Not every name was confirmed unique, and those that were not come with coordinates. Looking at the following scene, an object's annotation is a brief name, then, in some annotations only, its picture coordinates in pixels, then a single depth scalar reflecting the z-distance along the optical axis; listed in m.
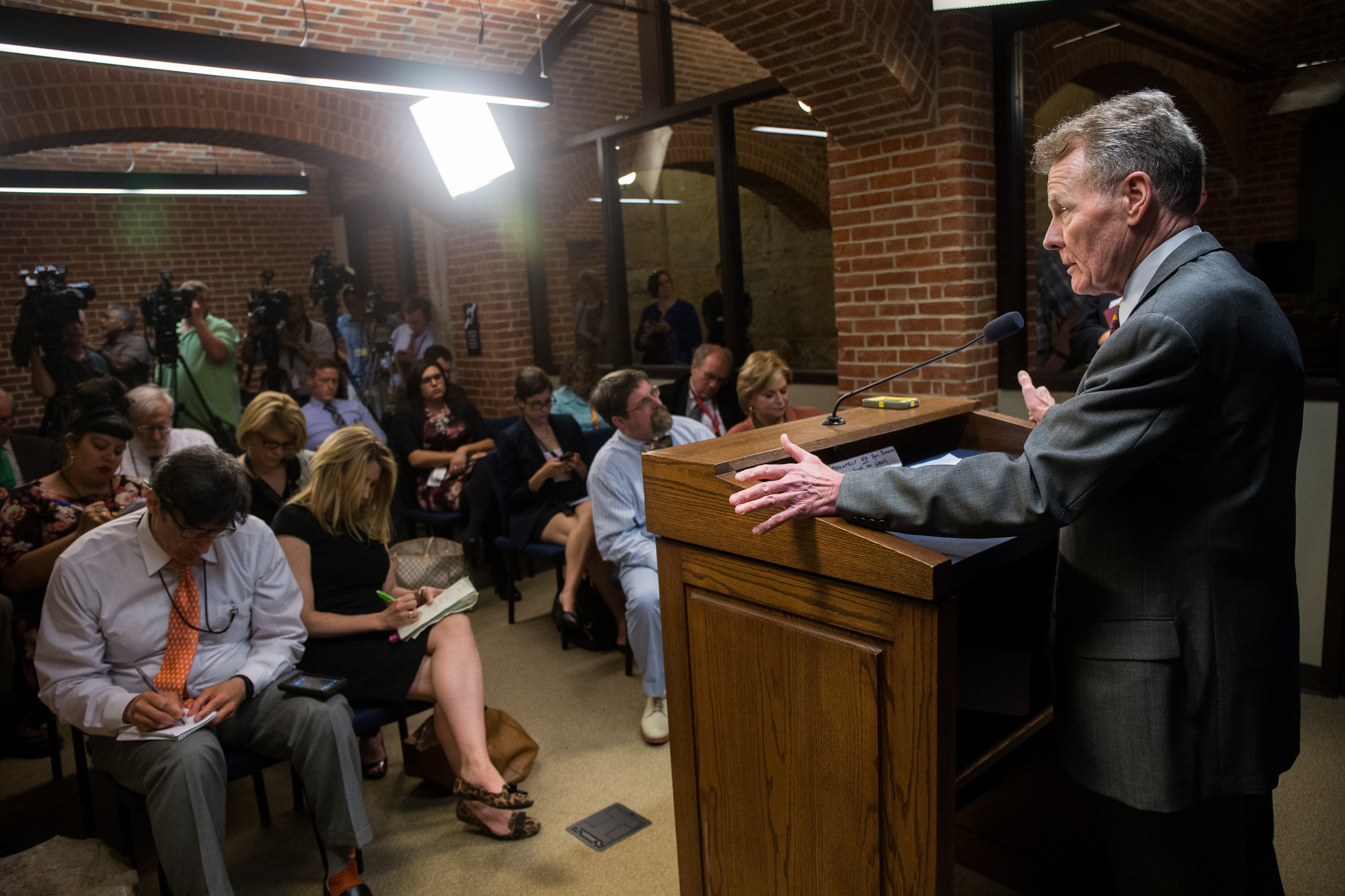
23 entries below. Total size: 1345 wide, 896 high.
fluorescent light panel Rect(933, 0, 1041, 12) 2.60
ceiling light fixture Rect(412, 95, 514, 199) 6.12
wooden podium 1.29
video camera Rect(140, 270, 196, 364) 4.96
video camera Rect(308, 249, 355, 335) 6.57
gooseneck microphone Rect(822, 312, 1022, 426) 1.60
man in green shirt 5.43
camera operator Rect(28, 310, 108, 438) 5.16
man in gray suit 1.16
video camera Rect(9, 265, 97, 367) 5.11
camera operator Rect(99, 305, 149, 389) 6.18
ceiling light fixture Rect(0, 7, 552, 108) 3.34
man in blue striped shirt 3.27
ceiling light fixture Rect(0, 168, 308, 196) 6.34
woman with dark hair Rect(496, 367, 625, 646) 4.04
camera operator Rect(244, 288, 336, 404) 6.21
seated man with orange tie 2.03
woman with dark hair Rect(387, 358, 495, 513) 4.90
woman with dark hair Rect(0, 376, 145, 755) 2.76
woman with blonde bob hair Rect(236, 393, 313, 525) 3.09
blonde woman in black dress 2.52
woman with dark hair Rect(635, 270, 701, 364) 5.59
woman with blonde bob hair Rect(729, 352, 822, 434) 3.49
